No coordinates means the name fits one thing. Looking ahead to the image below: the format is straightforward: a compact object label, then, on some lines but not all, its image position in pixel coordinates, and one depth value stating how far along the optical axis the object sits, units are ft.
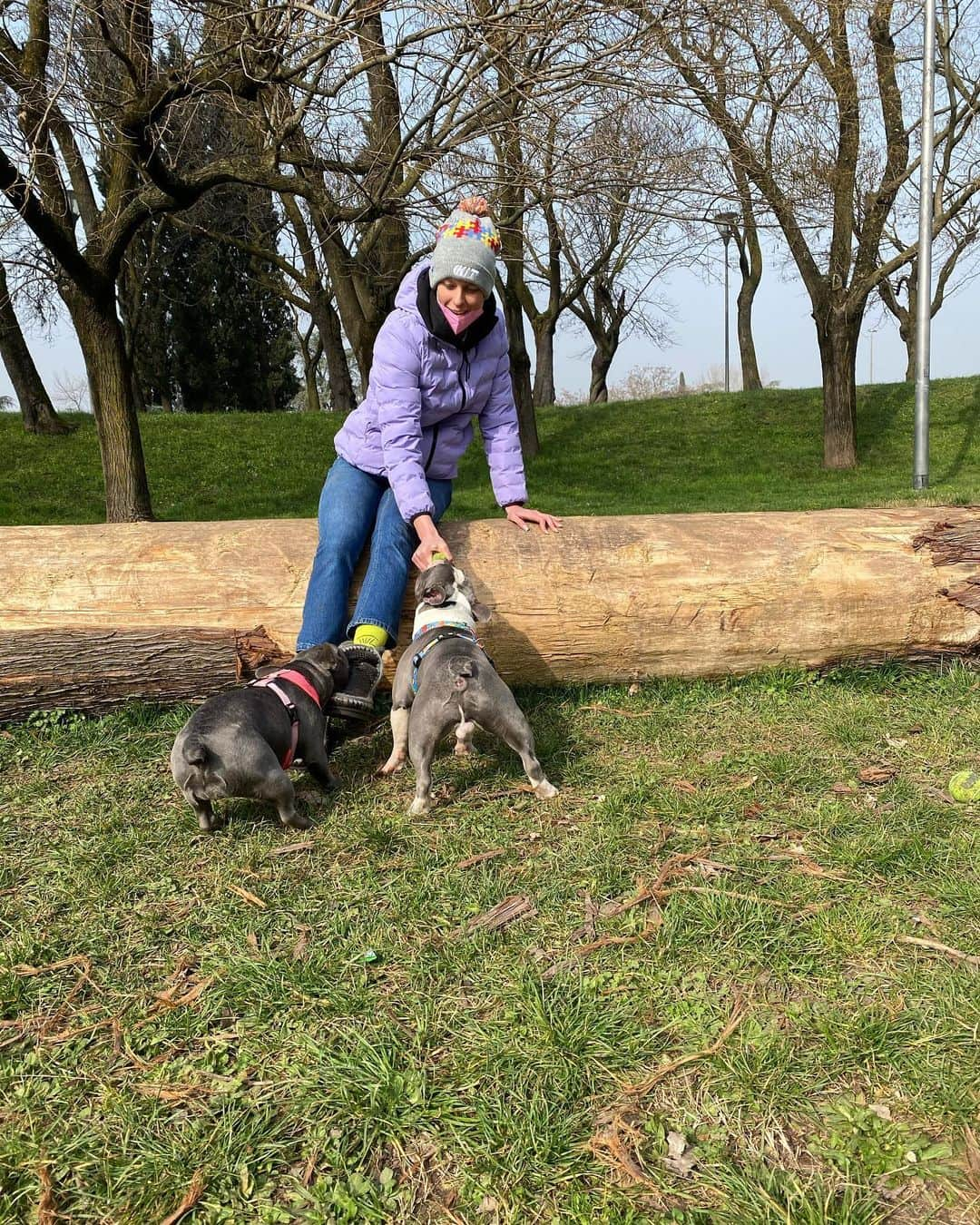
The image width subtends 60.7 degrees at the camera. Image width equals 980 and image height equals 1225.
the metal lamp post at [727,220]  31.19
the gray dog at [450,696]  12.12
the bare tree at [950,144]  51.47
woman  14.11
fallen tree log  15.83
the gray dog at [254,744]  11.41
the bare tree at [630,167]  27.58
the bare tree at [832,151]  28.81
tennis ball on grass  12.26
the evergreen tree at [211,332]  96.78
